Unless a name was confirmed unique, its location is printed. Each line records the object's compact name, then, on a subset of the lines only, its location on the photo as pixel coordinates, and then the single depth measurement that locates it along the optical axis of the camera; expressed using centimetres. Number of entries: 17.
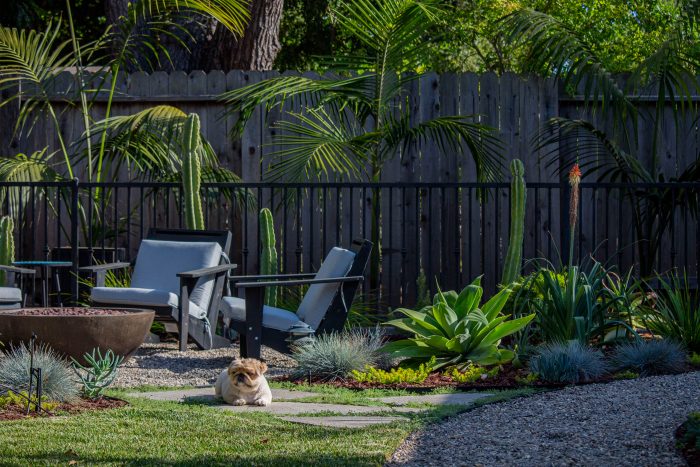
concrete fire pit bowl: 1120
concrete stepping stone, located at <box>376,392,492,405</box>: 990
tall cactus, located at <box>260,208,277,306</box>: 1491
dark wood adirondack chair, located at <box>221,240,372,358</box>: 1211
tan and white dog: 963
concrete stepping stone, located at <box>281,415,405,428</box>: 862
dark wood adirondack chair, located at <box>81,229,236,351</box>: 1315
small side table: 1432
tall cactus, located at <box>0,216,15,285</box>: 1512
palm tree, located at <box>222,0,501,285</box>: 1555
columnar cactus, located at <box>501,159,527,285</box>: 1477
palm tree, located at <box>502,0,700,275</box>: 1586
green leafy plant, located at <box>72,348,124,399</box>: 969
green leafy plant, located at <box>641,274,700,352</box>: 1262
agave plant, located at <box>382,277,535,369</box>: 1183
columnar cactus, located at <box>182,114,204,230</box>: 1500
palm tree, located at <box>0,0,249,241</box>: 1603
